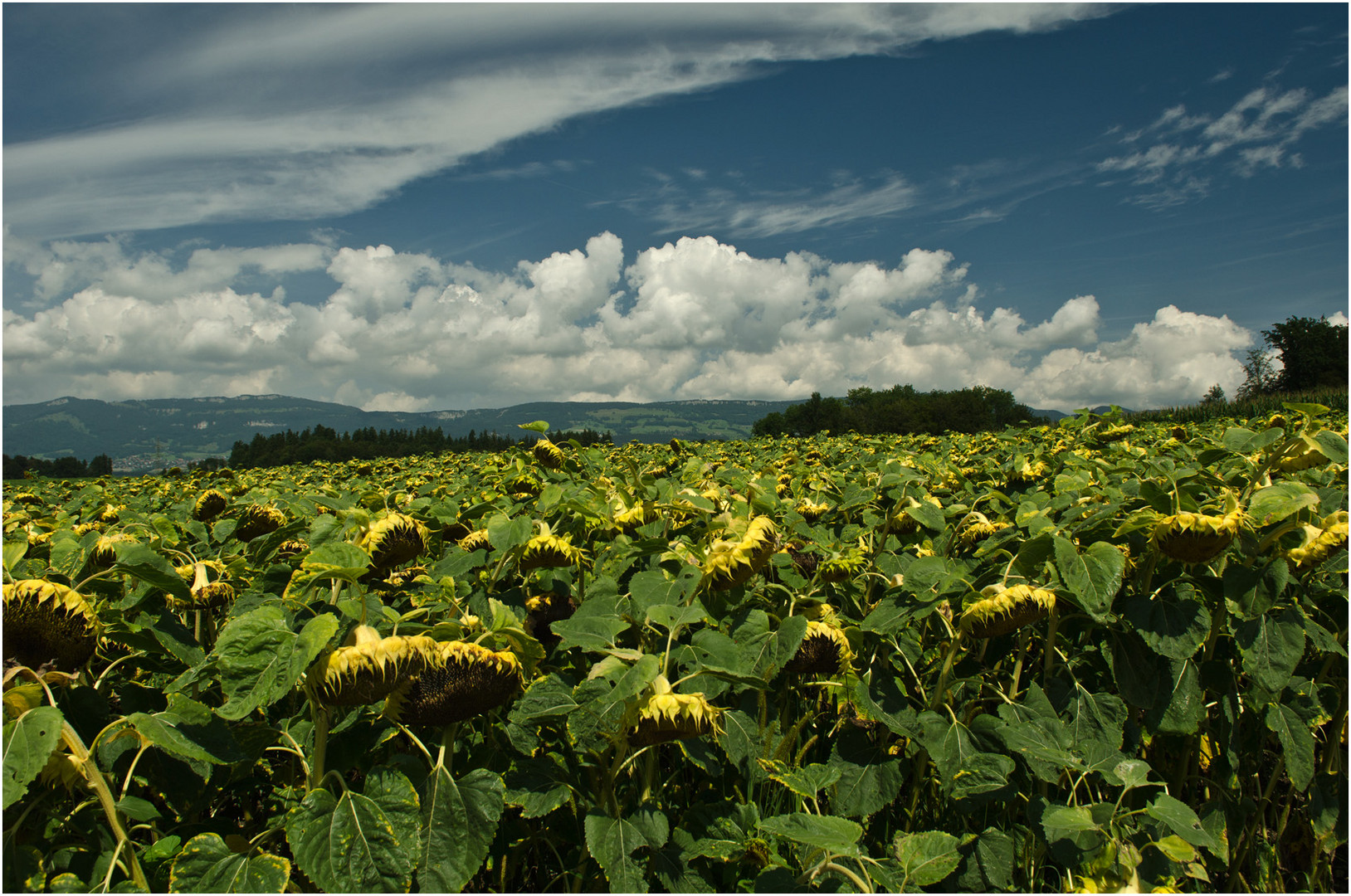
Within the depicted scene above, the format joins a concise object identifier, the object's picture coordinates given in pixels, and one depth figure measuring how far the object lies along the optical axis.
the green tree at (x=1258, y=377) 99.50
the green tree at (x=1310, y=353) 87.75
